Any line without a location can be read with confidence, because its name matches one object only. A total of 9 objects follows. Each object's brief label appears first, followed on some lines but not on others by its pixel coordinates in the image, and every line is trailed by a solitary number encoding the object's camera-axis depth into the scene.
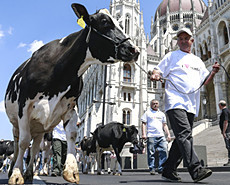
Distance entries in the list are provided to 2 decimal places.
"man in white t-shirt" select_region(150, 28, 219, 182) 3.03
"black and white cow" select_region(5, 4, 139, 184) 2.80
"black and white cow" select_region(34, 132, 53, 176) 6.63
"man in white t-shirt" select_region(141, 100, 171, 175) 6.66
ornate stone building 28.03
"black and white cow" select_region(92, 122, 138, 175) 7.76
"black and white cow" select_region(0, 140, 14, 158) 12.79
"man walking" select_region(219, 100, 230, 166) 8.05
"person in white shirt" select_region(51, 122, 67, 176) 5.97
